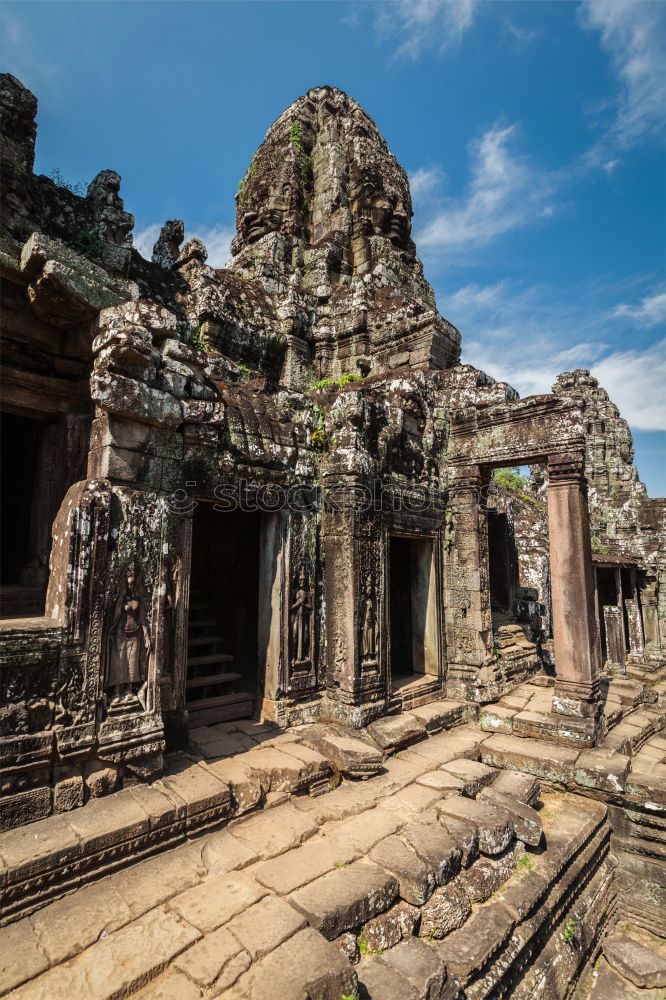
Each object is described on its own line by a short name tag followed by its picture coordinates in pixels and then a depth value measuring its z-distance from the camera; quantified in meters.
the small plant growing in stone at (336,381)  9.22
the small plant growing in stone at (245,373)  7.77
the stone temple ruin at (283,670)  3.06
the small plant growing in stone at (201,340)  7.93
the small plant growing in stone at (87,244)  6.95
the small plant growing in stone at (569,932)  4.18
